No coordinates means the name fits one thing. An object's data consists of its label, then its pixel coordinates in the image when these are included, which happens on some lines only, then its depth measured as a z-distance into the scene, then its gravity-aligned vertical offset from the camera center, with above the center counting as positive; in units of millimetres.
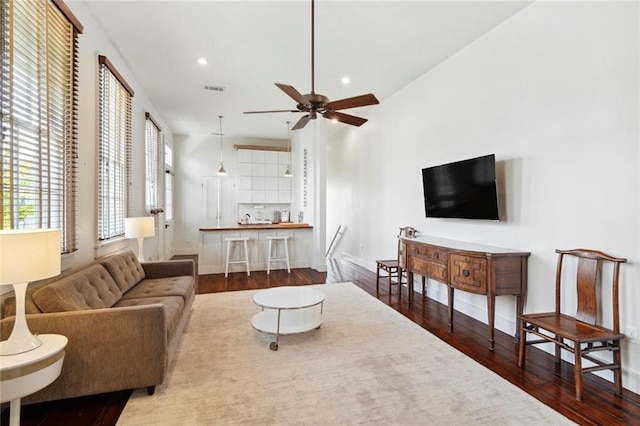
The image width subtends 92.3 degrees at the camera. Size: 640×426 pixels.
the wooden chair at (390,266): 4385 -795
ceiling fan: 2786 +1048
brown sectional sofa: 1897 -793
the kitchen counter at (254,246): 5934 -655
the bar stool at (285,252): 6111 -793
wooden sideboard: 2861 -568
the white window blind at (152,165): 5488 +912
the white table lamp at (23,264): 1480 -256
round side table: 1459 -791
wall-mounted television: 3203 +280
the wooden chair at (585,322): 2121 -843
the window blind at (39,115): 1892 +698
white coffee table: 2795 -1062
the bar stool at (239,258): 5802 -757
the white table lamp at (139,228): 3826 -186
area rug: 1891 -1241
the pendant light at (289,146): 8795 +1960
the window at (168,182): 7343 +789
